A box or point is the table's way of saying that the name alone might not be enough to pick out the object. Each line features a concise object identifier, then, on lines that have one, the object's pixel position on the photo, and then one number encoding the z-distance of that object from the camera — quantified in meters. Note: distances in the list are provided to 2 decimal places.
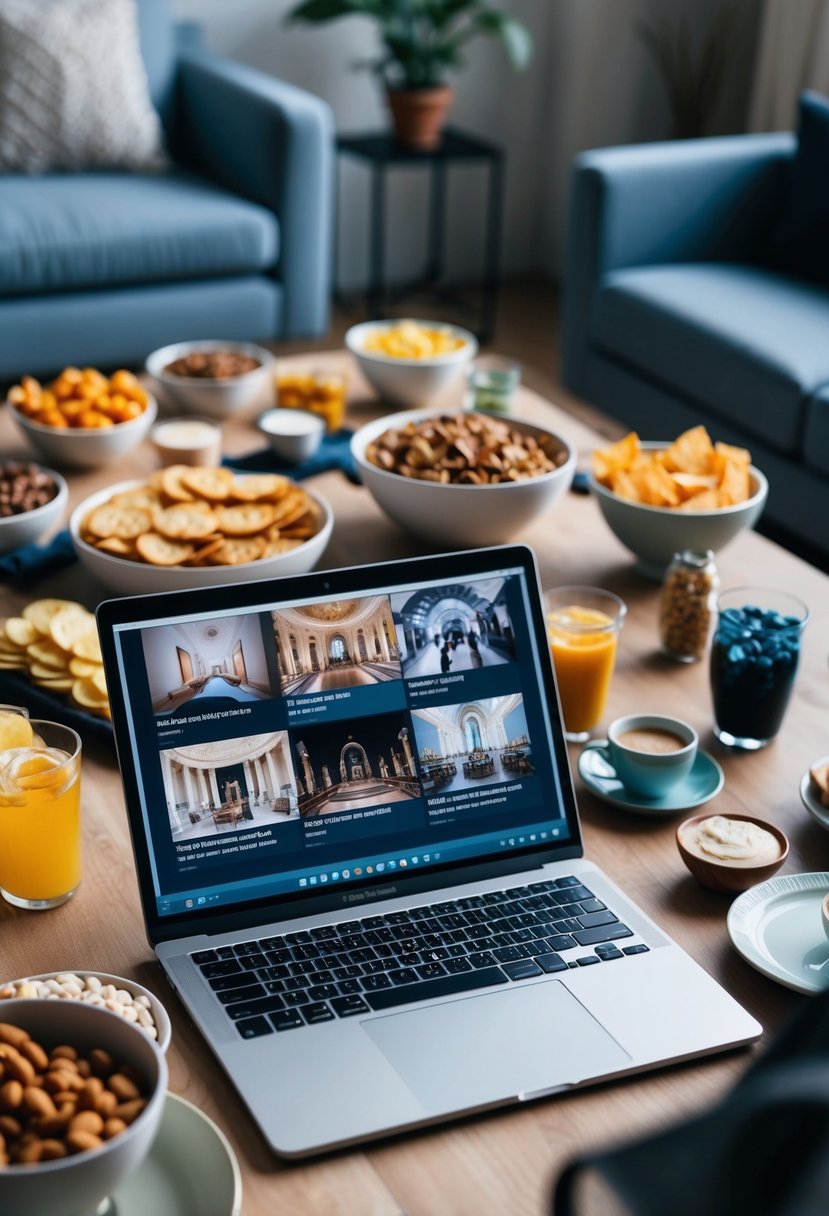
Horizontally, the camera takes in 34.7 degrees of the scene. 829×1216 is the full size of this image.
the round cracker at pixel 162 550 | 1.49
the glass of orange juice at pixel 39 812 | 1.03
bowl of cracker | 1.49
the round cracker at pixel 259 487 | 1.63
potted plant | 3.94
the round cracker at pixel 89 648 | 1.35
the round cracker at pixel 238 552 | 1.51
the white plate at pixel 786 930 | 0.98
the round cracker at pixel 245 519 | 1.56
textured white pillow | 3.51
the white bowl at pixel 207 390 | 2.04
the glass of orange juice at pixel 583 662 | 1.31
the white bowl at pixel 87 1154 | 0.67
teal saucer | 1.20
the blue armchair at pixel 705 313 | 2.74
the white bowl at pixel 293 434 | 1.92
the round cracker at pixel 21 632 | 1.39
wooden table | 0.81
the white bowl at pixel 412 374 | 2.11
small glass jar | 1.46
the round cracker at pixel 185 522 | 1.52
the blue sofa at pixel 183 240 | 3.35
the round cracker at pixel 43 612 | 1.39
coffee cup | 1.19
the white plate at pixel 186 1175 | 0.78
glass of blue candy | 1.29
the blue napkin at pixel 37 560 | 1.59
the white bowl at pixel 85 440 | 1.85
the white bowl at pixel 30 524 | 1.63
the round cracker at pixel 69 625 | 1.36
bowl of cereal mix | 1.62
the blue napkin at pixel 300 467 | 1.92
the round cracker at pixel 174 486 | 1.61
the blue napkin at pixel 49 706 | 1.29
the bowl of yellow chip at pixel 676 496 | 1.60
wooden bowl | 1.08
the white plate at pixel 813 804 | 1.17
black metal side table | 4.11
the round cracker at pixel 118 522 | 1.54
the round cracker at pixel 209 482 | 1.61
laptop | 0.90
